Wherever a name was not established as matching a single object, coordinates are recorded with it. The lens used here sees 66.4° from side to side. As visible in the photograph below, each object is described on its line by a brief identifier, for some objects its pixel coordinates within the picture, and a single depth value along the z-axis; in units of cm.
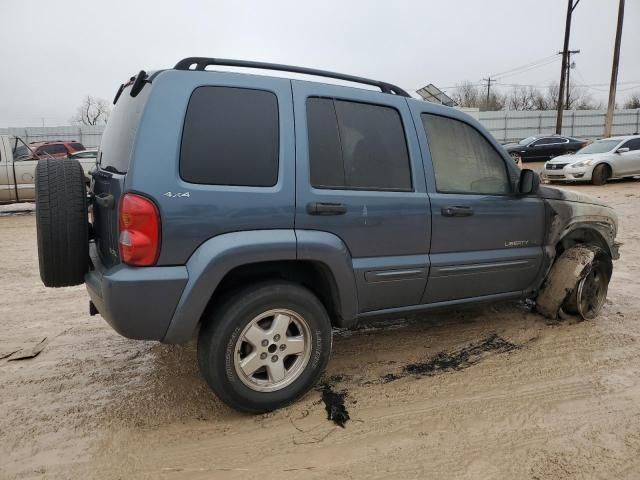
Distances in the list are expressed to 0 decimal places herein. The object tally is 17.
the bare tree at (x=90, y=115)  6769
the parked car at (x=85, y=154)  1500
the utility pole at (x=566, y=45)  2620
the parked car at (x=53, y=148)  1902
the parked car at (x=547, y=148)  2270
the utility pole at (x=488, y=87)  7423
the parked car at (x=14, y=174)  1173
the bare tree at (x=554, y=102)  6875
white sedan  1476
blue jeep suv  257
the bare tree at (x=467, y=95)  6769
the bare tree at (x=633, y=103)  6481
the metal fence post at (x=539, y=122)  3478
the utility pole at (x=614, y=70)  2378
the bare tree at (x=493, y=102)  6677
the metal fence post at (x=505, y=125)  3397
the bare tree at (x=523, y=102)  7138
